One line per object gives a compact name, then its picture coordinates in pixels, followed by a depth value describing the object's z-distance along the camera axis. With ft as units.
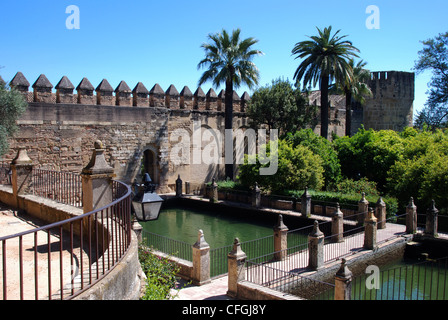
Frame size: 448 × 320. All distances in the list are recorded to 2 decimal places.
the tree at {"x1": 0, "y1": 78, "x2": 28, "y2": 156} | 46.95
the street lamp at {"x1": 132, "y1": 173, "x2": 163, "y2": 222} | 18.70
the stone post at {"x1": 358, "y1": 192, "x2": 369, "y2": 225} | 48.05
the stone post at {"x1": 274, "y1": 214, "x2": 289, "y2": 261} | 37.17
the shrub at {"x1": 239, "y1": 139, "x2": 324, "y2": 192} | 58.49
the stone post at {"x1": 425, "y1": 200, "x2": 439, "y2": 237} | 43.25
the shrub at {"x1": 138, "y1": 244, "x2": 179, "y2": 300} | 25.57
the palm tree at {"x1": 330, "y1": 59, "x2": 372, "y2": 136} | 83.92
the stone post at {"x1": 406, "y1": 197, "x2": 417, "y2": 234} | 45.09
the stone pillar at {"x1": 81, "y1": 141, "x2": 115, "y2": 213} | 19.52
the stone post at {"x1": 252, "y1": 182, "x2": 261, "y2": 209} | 58.34
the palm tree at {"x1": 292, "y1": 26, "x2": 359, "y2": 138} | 69.82
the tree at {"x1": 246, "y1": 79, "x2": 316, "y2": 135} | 74.95
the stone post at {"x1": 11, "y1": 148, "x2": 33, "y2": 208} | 28.04
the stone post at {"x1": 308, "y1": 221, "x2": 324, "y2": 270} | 34.04
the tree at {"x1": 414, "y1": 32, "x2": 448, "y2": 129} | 95.79
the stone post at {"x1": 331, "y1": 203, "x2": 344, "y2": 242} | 42.70
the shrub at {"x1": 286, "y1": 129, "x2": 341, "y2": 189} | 64.39
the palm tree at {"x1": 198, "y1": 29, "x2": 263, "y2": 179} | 68.64
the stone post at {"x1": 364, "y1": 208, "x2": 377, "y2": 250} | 39.70
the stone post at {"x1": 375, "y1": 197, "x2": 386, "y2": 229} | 48.03
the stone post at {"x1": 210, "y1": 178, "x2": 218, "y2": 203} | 64.13
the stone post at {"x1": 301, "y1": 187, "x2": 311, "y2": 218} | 51.35
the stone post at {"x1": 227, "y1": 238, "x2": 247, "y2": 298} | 29.22
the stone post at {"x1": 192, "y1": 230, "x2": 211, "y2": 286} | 31.48
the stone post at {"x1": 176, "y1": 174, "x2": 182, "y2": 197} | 68.49
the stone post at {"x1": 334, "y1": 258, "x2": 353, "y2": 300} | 24.93
